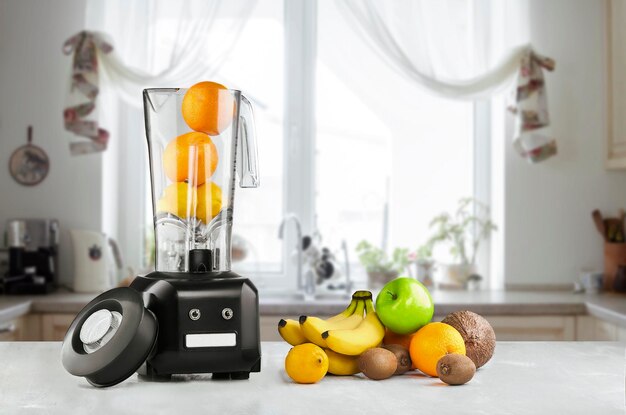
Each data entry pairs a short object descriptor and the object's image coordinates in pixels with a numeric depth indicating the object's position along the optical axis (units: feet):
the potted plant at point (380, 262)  12.40
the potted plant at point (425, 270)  12.54
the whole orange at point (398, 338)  4.60
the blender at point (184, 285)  4.11
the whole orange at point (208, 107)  4.41
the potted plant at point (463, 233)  12.64
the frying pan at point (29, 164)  12.35
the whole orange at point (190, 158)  4.46
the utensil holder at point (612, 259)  12.07
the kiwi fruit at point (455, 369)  4.18
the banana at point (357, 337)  4.37
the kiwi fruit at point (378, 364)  4.32
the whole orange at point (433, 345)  4.36
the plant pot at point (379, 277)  12.38
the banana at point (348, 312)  4.71
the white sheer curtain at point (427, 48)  12.25
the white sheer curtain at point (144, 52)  12.14
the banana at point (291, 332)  4.58
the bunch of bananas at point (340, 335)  4.40
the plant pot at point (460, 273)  12.60
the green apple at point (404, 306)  4.50
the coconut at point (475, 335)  4.56
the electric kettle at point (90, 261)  11.88
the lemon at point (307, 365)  4.26
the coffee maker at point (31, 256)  11.35
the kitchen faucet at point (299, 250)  11.55
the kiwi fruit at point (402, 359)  4.47
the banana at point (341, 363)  4.46
